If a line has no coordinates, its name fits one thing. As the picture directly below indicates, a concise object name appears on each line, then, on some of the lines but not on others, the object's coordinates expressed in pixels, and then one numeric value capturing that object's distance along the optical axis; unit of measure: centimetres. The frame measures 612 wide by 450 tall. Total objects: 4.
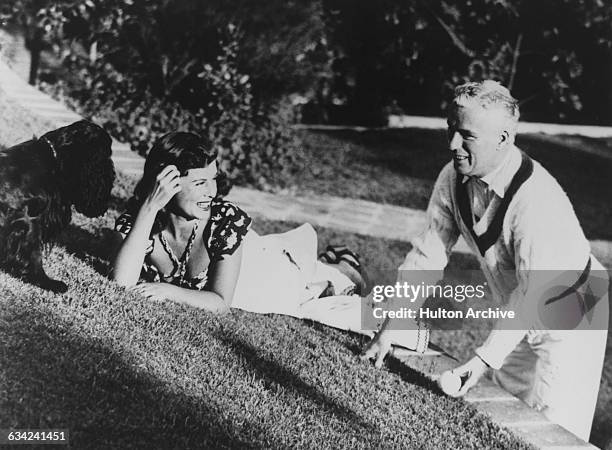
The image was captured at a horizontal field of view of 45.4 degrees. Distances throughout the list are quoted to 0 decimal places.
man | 282
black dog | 294
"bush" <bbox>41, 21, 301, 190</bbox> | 727
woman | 322
